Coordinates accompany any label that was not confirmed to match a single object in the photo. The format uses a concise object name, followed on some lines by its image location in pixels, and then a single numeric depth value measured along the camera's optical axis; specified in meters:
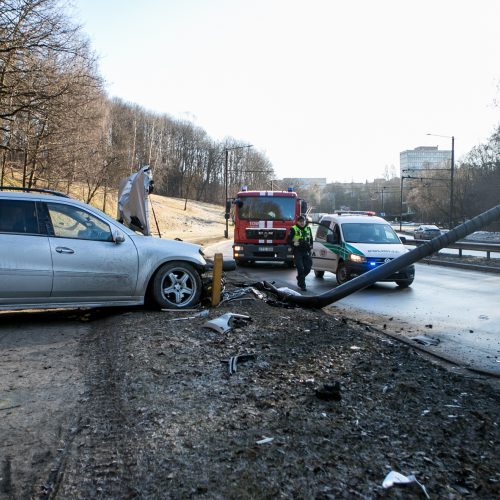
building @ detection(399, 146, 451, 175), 128.12
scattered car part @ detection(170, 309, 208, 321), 6.99
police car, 12.92
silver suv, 6.73
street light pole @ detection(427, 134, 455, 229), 40.81
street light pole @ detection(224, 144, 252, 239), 44.92
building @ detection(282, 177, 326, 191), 107.01
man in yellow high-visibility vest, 12.37
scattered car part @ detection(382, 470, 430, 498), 2.81
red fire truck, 18.78
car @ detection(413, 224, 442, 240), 46.53
